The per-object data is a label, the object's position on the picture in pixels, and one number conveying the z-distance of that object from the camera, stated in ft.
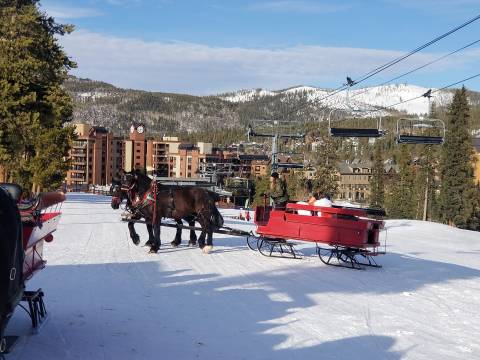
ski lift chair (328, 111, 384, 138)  67.26
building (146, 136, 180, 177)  482.28
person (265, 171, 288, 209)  48.24
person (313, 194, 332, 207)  45.52
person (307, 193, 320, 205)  47.85
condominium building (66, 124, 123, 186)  421.18
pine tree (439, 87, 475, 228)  185.68
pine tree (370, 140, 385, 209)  272.72
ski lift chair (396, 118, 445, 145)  73.10
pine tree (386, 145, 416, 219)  259.39
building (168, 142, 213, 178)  461.78
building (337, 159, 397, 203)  520.42
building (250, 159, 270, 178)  443.32
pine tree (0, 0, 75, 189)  88.74
